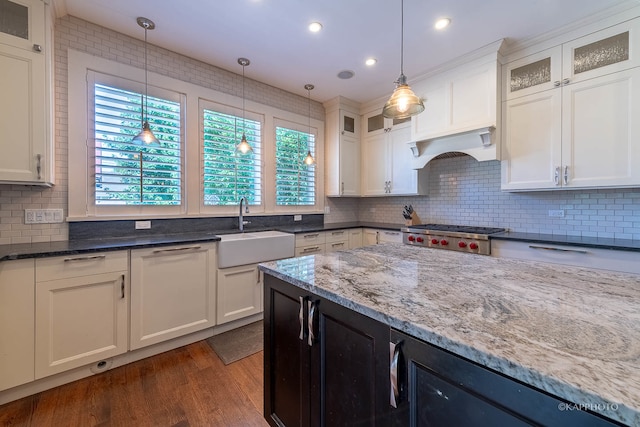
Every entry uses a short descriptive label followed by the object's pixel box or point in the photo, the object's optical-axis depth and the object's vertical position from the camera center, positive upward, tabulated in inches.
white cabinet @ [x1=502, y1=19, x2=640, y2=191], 86.0 +34.0
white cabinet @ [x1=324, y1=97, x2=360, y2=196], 159.9 +38.7
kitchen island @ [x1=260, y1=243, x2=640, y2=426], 20.0 -11.8
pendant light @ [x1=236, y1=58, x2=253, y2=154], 112.7 +27.2
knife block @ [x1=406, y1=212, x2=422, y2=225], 148.6 -4.9
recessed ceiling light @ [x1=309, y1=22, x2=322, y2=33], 93.8 +65.3
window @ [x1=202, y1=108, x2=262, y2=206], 120.3 +23.6
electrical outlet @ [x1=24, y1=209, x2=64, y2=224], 84.0 -1.0
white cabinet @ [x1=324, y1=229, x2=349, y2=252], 141.1 -15.1
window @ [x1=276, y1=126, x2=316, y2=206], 146.3 +23.8
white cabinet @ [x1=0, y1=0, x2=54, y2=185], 72.1 +33.2
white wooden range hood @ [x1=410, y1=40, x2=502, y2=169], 109.2 +45.0
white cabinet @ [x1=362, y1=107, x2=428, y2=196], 145.4 +29.8
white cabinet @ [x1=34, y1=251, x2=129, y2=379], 71.6 -27.6
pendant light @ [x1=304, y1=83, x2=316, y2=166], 139.3 +29.8
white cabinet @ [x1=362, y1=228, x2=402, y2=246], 140.6 -13.5
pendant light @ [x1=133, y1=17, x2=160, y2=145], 88.0 +38.2
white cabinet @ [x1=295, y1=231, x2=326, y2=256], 128.3 -15.4
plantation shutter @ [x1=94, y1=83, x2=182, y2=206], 95.0 +22.4
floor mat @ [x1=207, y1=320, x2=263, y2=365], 91.7 -48.1
